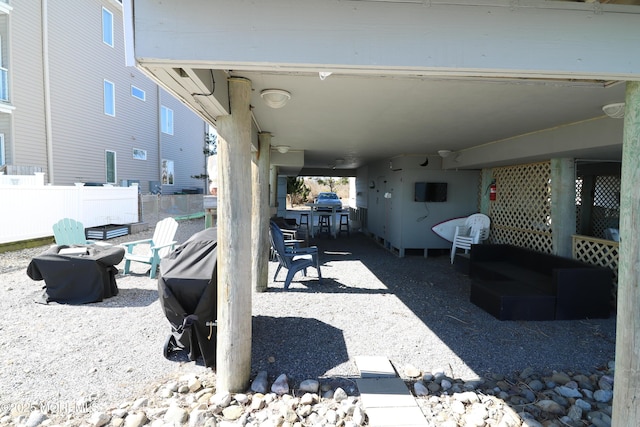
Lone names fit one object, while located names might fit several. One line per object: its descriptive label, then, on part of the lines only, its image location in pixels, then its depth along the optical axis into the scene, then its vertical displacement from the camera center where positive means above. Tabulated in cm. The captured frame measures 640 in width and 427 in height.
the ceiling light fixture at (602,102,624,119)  328 +86
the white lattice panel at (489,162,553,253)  579 -14
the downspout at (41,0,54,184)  966 +299
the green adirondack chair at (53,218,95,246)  570 -61
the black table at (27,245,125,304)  425 -97
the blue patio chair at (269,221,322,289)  499 -86
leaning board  767 -62
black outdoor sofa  400 -111
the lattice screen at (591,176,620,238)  803 -9
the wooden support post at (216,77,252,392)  250 -31
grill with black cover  291 -89
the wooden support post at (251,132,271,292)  488 -44
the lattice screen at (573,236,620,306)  448 -71
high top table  1068 -41
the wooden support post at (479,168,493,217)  743 +17
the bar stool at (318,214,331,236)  1084 -90
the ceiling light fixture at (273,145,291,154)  705 +101
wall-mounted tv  766 +17
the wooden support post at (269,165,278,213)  935 +32
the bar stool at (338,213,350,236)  1113 -105
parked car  1696 +4
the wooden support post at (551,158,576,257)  527 -6
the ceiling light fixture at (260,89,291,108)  314 +92
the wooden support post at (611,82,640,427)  187 -43
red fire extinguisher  718 +17
